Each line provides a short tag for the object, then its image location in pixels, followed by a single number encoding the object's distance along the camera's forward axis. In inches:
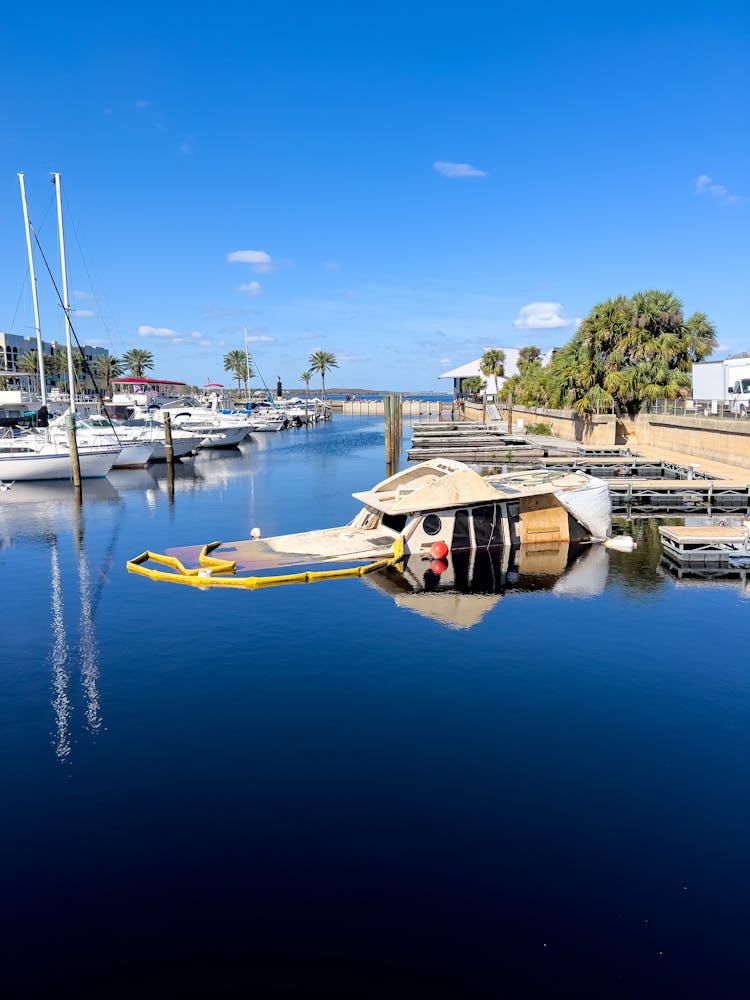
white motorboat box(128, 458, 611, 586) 1058.7
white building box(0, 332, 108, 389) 5428.6
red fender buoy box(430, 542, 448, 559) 1091.3
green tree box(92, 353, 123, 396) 5920.3
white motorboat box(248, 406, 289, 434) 4503.0
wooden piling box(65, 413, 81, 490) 1891.9
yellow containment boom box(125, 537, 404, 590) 960.3
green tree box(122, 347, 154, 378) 5885.8
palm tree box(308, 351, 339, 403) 7377.0
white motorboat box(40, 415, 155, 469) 2257.6
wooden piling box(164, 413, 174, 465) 2442.5
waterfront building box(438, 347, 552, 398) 5007.4
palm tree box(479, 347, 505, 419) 4995.1
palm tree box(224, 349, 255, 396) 7165.4
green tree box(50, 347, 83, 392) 5108.3
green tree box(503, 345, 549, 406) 3447.3
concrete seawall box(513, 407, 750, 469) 1769.3
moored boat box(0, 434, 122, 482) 1987.0
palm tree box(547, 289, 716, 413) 2241.6
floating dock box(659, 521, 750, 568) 1043.3
